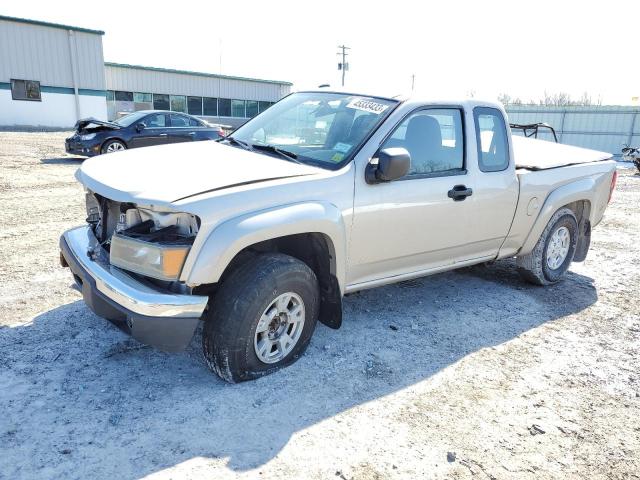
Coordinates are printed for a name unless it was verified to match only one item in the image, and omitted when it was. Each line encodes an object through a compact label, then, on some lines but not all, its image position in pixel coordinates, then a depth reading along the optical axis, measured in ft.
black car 40.75
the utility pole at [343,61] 144.15
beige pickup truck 9.59
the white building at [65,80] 83.87
